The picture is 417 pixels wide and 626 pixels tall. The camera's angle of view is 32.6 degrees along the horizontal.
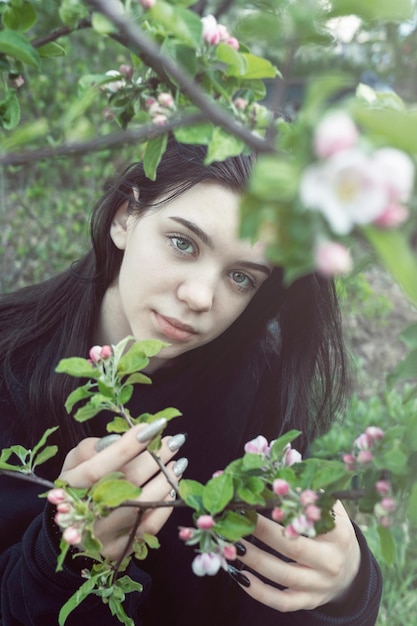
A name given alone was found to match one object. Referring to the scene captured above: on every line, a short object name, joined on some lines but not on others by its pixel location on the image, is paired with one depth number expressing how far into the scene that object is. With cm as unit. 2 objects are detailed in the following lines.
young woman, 122
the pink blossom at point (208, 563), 81
